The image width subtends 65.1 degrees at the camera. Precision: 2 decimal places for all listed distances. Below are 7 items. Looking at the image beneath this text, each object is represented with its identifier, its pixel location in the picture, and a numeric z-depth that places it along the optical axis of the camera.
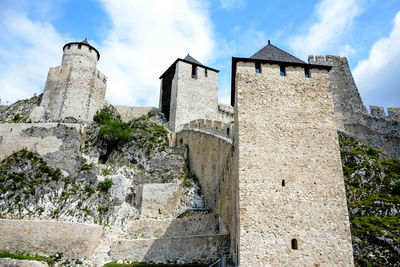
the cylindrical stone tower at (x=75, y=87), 29.05
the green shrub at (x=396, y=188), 20.73
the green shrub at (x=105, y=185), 21.88
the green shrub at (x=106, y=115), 29.91
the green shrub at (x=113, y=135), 27.33
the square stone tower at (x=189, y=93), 32.75
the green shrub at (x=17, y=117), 28.94
